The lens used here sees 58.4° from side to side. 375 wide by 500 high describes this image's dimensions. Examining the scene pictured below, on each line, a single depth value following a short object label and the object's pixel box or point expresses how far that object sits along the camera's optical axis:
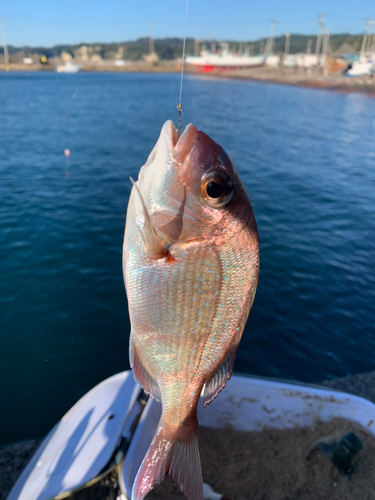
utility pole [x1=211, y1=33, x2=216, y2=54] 140.40
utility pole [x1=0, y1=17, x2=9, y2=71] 96.38
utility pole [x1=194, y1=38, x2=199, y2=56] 152.75
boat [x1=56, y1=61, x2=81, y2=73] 104.74
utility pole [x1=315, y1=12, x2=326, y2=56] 78.01
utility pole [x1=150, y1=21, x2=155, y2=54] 138.25
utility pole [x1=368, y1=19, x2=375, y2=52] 92.25
